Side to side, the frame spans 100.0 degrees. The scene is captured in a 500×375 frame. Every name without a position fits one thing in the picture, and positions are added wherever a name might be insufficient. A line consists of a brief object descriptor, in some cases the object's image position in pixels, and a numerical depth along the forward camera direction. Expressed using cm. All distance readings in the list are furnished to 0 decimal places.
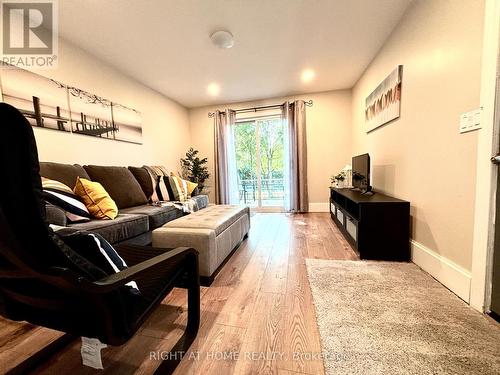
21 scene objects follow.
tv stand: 190
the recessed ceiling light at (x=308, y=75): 318
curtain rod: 410
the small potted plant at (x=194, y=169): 445
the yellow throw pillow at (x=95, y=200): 181
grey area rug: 89
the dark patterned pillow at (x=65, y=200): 157
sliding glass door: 444
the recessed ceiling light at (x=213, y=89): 355
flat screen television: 246
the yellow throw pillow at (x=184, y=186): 303
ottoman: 157
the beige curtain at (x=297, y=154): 407
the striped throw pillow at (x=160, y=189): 285
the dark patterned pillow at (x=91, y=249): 67
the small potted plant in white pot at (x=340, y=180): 344
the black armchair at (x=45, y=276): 50
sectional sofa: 161
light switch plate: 122
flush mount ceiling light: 219
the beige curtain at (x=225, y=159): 444
